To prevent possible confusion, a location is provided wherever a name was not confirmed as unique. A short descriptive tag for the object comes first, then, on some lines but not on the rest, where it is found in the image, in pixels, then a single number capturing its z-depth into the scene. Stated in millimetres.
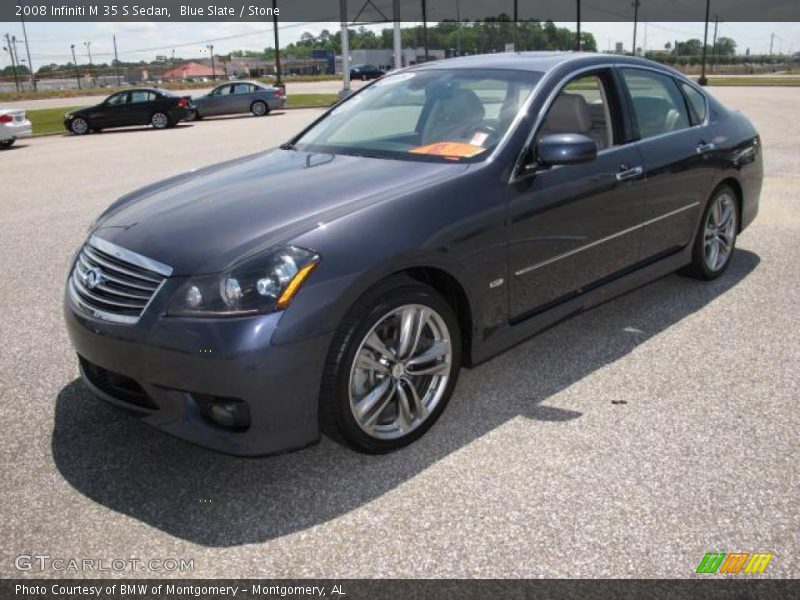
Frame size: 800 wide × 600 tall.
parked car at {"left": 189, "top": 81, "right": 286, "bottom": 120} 28219
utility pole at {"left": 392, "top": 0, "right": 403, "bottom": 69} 28656
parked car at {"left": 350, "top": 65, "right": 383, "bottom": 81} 71888
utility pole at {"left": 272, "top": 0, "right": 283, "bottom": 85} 42531
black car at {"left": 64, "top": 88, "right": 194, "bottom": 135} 23531
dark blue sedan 2842
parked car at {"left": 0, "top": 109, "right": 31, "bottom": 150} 18172
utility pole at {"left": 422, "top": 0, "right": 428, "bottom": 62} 44888
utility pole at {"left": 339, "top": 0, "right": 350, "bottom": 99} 30312
